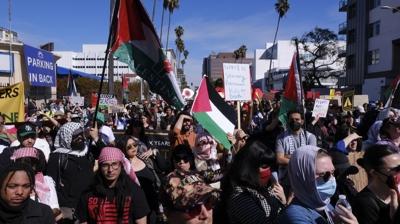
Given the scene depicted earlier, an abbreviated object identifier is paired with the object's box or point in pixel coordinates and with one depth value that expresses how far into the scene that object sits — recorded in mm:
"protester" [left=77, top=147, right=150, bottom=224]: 4145
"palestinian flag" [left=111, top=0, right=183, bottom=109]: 6344
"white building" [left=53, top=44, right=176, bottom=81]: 139750
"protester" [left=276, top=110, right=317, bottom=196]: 5645
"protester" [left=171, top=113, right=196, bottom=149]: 7082
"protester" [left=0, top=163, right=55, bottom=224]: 3494
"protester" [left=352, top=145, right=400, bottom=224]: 3068
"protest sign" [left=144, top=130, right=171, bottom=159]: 9477
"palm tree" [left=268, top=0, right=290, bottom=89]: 60375
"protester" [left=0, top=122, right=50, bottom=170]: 6305
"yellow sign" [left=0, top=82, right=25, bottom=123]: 8943
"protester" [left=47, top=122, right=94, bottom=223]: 5500
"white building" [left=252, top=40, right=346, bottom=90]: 99812
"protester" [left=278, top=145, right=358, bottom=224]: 2674
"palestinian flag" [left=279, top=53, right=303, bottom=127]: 6633
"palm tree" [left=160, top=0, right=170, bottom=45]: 63959
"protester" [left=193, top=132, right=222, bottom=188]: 5820
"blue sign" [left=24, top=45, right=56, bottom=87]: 28741
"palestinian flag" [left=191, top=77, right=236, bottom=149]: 6773
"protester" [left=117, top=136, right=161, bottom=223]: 5441
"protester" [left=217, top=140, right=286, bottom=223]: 2947
